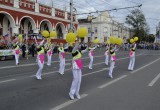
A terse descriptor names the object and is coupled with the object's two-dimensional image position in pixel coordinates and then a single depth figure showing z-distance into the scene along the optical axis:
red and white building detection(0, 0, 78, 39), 19.94
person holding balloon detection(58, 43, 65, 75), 8.55
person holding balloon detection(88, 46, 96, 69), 10.37
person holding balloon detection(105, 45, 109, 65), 12.30
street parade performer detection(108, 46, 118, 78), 7.76
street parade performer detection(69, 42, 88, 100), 4.77
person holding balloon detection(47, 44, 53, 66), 10.90
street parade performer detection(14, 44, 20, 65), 11.55
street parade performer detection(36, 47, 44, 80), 7.15
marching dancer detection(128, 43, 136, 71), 9.89
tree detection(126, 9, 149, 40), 56.35
